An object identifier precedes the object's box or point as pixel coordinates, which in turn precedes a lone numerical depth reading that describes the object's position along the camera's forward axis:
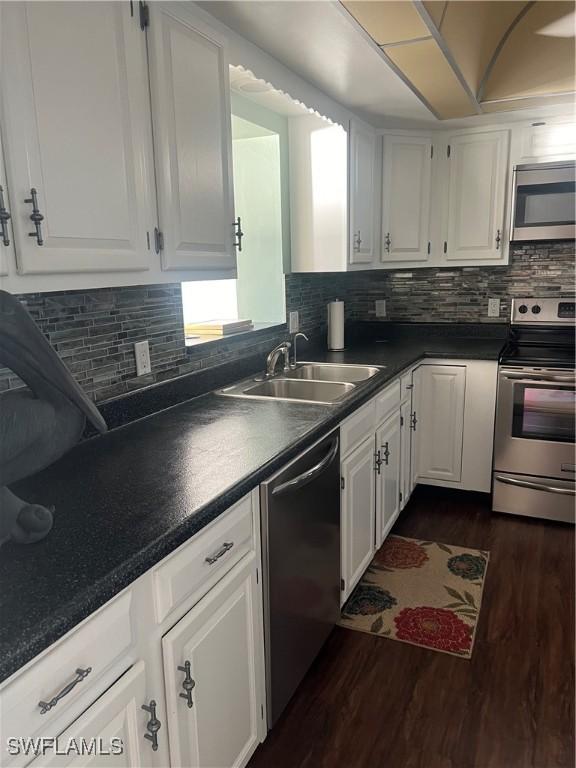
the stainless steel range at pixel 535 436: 2.83
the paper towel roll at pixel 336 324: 3.14
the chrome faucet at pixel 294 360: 2.64
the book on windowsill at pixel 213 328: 2.38
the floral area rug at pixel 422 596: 2.11
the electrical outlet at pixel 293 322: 3.00
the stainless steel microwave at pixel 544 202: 2.99
